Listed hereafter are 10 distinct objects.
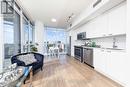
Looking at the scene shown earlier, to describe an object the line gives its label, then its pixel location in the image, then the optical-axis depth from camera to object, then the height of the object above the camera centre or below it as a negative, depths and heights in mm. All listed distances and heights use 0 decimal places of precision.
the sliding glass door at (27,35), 3433 +529
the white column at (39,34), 4583 +738
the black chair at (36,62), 1914 -671
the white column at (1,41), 1534 +47
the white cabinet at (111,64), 1599 -692
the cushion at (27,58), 2155 -605
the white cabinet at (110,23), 1806 +771
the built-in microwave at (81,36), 3685 +500
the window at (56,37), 5975 +642
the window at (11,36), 1829 +272
